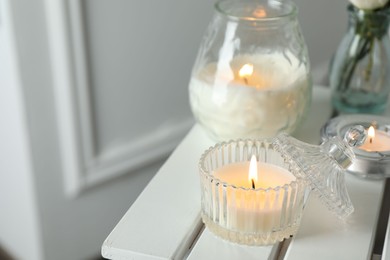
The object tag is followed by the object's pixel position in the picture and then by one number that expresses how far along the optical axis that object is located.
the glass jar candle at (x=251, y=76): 0.80
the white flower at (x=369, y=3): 0.83
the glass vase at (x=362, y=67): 0.86
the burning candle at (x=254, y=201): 0.68
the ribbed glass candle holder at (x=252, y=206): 0.69
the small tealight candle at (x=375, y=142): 0.79
